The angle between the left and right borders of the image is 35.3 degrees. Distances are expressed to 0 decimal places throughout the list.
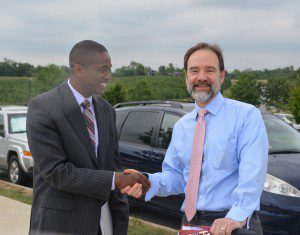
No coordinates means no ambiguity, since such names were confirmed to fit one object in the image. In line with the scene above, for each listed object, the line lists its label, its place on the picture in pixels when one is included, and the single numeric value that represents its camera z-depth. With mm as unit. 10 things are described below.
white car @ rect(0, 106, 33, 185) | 9609
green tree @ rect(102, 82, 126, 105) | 35709
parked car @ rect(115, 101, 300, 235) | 4719
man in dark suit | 2475
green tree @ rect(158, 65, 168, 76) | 72312
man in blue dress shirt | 2301
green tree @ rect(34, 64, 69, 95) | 45281
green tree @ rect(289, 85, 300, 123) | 32688
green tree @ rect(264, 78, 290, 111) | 55500
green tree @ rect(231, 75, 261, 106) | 50906
